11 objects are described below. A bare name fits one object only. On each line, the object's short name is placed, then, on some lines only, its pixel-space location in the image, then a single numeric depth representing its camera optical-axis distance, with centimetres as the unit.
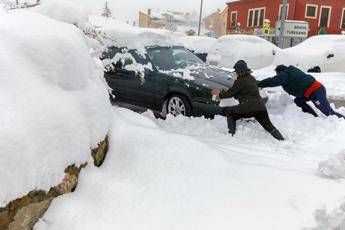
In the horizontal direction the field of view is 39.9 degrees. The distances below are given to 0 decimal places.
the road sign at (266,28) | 2427
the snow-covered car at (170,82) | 775
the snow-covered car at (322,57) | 1672
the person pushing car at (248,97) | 675
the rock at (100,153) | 368
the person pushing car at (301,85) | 762
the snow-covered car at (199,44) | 2331
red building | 3931
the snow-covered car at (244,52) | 1916
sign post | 2019
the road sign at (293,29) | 2467
